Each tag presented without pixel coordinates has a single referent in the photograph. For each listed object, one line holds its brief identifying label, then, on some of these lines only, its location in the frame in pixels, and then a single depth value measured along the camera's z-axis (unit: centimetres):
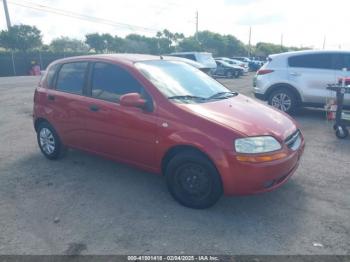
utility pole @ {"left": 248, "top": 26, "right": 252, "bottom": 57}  6372
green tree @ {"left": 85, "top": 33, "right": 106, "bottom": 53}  4925
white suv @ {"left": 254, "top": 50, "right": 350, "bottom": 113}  820
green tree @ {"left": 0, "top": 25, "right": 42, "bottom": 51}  3462
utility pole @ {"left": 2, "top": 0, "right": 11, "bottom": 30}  3281
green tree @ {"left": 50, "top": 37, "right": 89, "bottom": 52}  5258
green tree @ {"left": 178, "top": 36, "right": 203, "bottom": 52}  4702
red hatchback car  341
